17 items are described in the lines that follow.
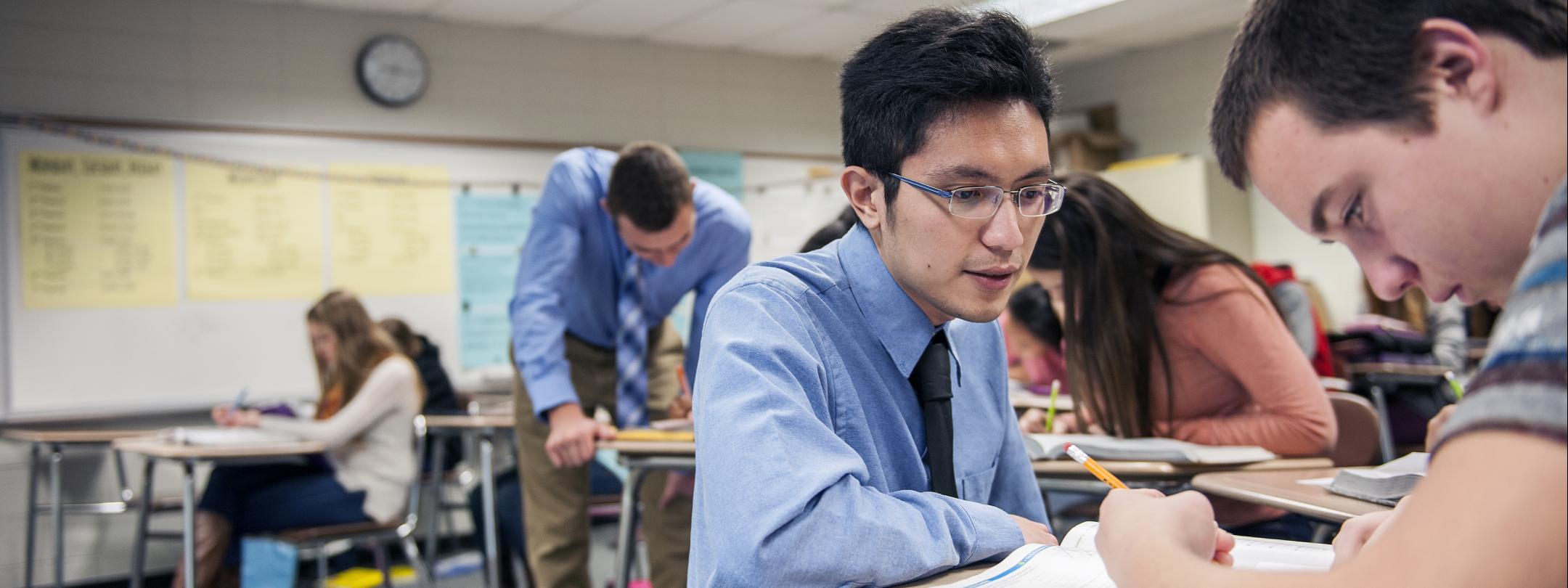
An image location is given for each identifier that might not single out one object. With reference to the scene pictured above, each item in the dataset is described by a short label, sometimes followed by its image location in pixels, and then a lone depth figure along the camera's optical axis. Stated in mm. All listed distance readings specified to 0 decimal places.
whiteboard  4598
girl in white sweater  3529
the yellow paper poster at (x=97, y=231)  4645
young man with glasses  946
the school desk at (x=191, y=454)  3164
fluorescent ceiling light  5617
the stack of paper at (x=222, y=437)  3375
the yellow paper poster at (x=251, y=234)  5000
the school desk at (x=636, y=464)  2068
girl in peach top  1940
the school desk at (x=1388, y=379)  3805
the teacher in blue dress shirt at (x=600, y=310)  2531
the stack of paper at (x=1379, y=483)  1330
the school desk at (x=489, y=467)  3764
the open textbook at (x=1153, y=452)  1712
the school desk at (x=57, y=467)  4078
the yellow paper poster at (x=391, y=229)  5367
